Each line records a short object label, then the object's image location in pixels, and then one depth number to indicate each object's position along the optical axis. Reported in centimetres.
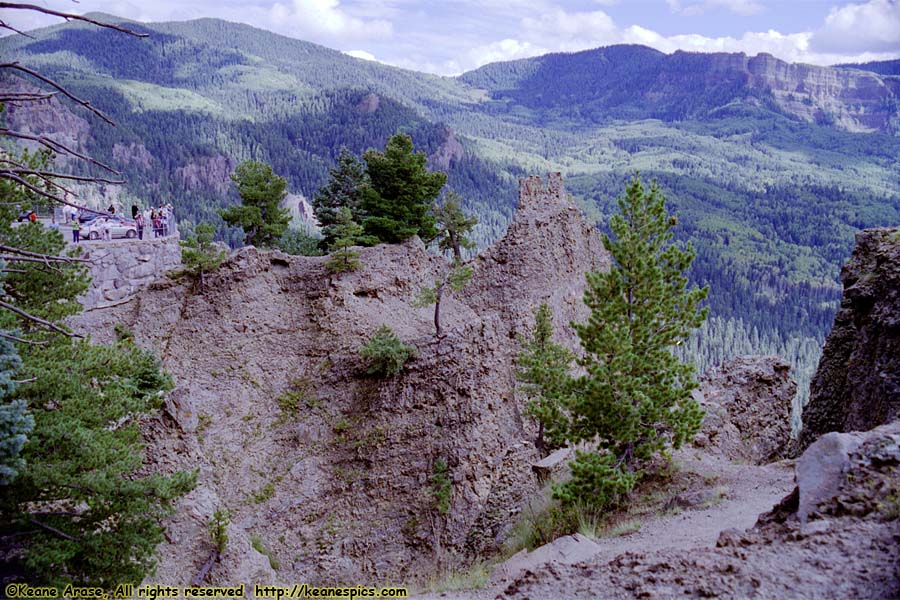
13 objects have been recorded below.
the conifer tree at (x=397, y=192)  3328
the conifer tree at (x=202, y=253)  2716
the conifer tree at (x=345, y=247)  2877
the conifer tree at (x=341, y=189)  3997
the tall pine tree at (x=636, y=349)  1728
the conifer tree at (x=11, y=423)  1134
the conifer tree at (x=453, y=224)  3631
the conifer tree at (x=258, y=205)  3347
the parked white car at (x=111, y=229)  3047
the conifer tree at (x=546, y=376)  1884
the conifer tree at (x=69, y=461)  1322
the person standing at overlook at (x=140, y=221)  3094
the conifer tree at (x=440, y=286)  2603
